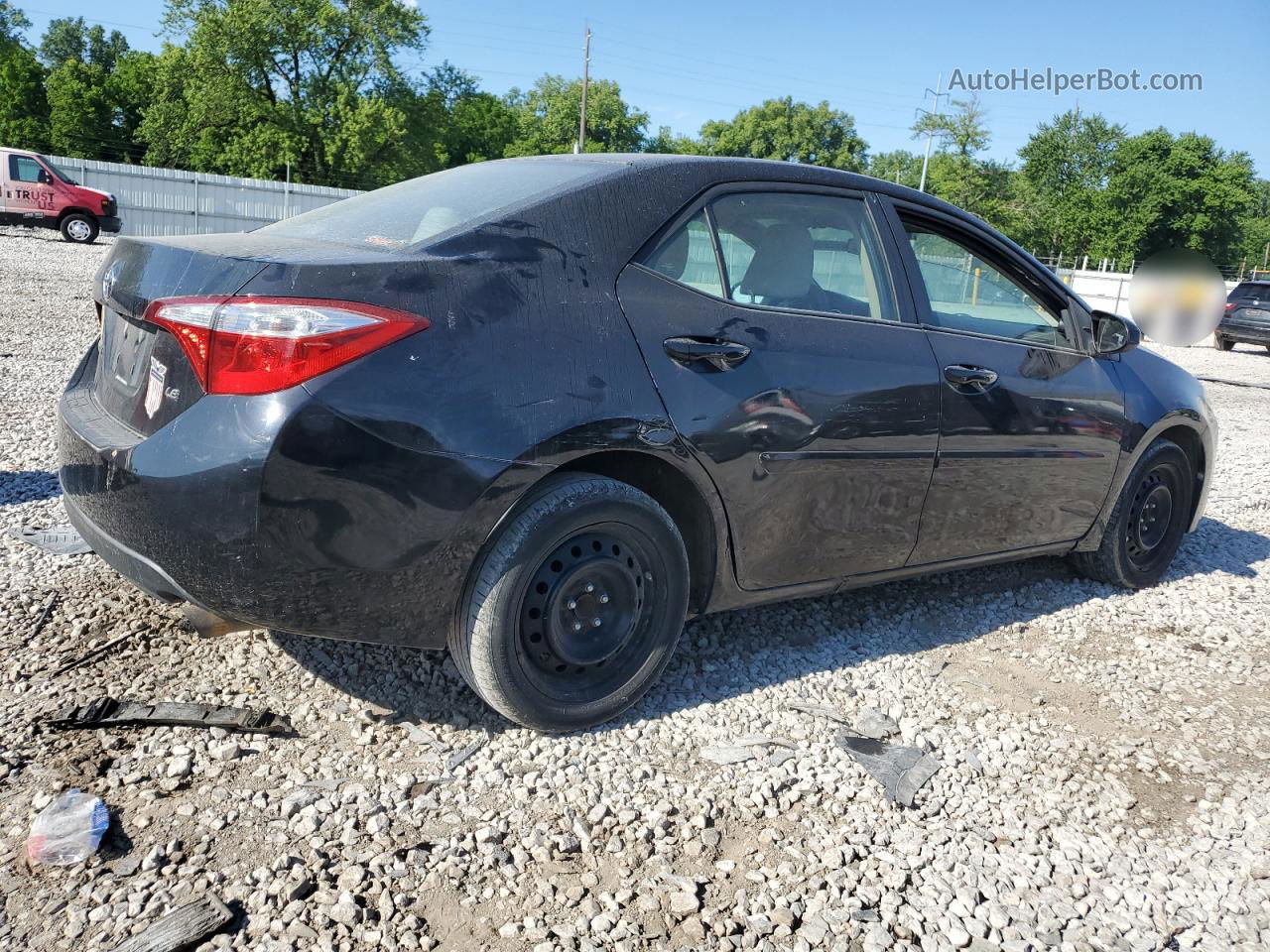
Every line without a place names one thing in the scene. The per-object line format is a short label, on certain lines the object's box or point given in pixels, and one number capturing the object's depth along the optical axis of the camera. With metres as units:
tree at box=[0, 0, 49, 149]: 63.83
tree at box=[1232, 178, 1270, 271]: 74.35
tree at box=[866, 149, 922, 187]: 95.22
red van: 24.00
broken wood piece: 1.99
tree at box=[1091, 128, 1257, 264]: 61.91
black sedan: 2.42
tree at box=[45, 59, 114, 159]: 63.62
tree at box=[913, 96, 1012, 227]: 53.56
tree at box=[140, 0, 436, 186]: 52.50
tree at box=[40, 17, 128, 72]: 106.25
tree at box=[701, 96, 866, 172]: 93.19
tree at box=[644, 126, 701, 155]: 92.16
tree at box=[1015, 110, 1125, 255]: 74.06
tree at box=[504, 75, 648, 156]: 83.06
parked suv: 21.59
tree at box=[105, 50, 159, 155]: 65.88
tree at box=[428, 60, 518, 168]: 60.53
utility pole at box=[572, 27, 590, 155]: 59.38
